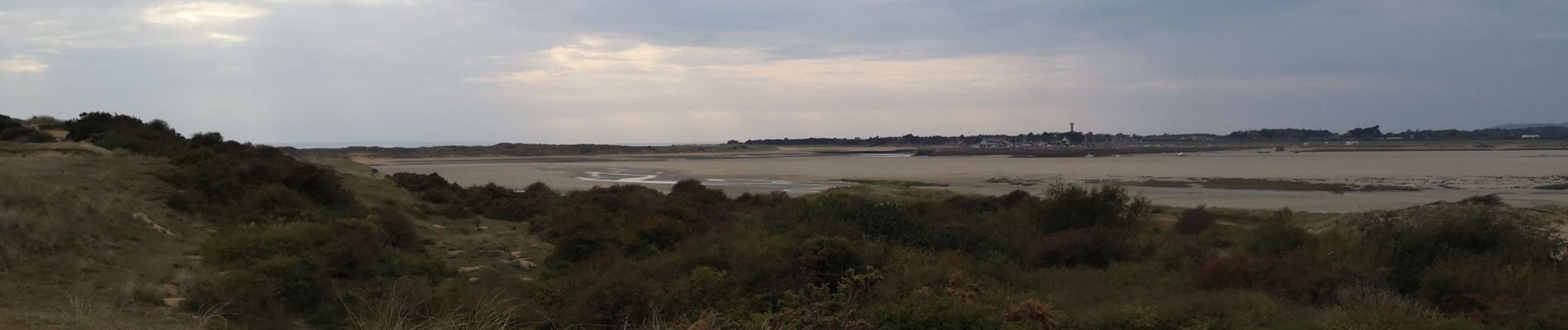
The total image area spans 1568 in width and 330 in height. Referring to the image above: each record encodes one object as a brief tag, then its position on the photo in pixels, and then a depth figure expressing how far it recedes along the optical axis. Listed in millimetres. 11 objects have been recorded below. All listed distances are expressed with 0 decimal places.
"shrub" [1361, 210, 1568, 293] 12438
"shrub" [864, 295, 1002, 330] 8156
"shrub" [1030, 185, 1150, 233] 20234
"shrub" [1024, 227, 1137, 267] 15836
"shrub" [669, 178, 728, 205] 29250
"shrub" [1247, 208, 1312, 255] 16156
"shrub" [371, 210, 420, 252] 16562
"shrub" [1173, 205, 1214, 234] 22469
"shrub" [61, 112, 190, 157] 24578
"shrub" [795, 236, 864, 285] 11359
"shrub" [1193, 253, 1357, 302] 11758
